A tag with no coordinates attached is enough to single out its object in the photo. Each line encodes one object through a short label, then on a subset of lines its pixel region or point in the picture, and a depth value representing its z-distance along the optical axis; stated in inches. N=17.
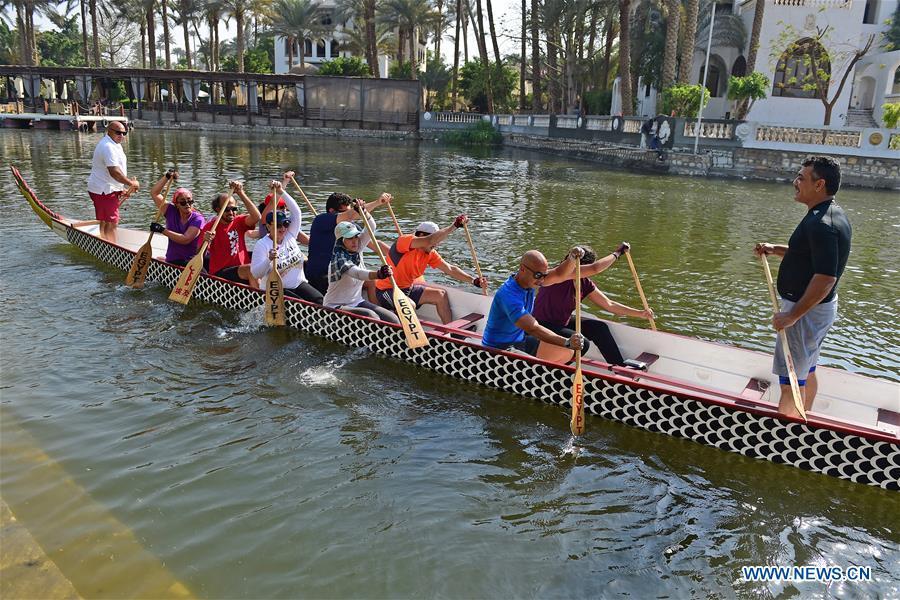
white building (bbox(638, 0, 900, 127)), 1475.1
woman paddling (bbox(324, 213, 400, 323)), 329.1
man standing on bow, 466.9
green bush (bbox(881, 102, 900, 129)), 1080.2
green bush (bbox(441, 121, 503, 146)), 1987.0
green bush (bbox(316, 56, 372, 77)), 2486.5
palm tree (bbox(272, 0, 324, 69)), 2861.7
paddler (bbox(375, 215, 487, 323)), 352.8
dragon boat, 232.4
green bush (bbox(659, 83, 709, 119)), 1267.2
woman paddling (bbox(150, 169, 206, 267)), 405.4
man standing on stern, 212.4
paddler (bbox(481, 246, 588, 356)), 268.4
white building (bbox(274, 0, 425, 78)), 3238.2
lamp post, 1184.1
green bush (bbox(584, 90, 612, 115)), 1920.5
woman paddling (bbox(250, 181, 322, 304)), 370.0
